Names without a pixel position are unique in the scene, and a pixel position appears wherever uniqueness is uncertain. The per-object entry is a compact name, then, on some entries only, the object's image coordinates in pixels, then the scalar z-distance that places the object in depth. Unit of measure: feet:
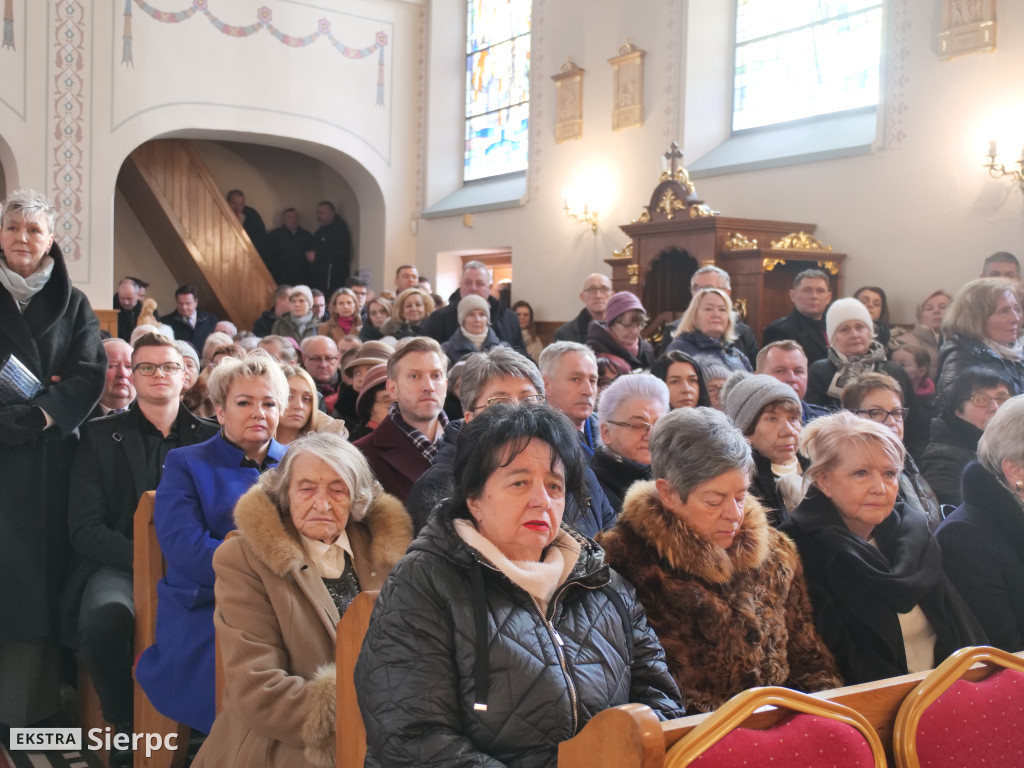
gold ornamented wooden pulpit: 21.76
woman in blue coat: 8.60
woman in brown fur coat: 6.56
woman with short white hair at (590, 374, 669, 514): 9.34
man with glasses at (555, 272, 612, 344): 19.45
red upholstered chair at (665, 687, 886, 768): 4.31
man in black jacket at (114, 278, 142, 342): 30.12
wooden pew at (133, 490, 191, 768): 9.30
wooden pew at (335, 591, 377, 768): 6.15
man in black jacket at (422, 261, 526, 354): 19.22
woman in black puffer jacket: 5.24
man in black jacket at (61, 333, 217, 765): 10.26
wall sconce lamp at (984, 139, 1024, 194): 19.38
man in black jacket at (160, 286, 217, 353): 30.12
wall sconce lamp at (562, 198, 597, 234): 29.94
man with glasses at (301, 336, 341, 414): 16.38
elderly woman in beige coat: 7.17
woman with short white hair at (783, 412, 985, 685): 7.35
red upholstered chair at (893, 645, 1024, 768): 5.05
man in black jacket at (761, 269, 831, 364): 17.39
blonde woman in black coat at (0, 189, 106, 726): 10.29
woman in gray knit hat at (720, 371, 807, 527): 10.01
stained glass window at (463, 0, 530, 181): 34.27
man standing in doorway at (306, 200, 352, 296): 39.01
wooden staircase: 35.78
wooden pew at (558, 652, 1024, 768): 4.14
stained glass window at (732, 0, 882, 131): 23.53
